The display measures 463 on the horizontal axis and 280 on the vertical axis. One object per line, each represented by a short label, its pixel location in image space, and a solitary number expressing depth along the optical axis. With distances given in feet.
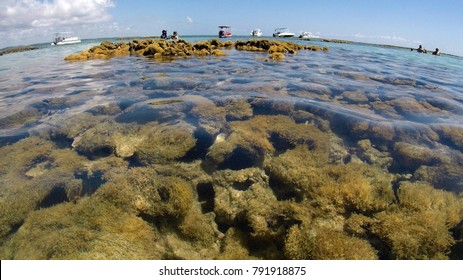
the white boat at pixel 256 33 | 286.46
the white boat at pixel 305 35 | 294.87
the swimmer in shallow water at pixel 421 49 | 205.16
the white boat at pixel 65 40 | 240.49
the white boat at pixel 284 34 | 278.38
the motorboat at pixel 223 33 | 227.40
